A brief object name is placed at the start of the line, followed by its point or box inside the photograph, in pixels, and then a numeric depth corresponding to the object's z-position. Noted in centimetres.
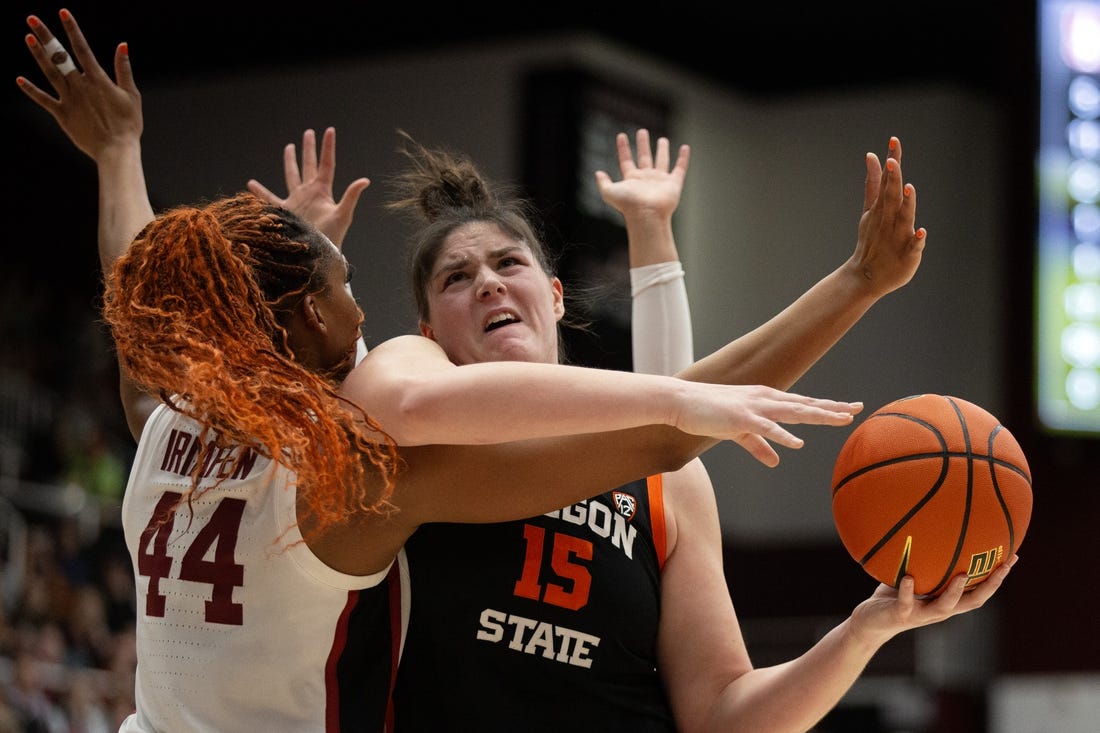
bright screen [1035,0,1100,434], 979
